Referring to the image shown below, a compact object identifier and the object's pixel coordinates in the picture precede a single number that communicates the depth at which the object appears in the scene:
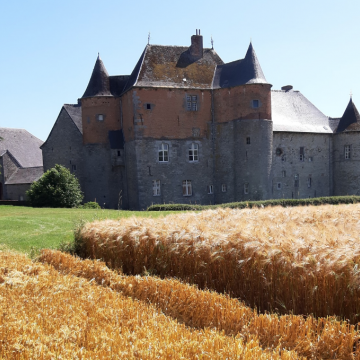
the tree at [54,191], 29.75
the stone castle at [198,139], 32.03
